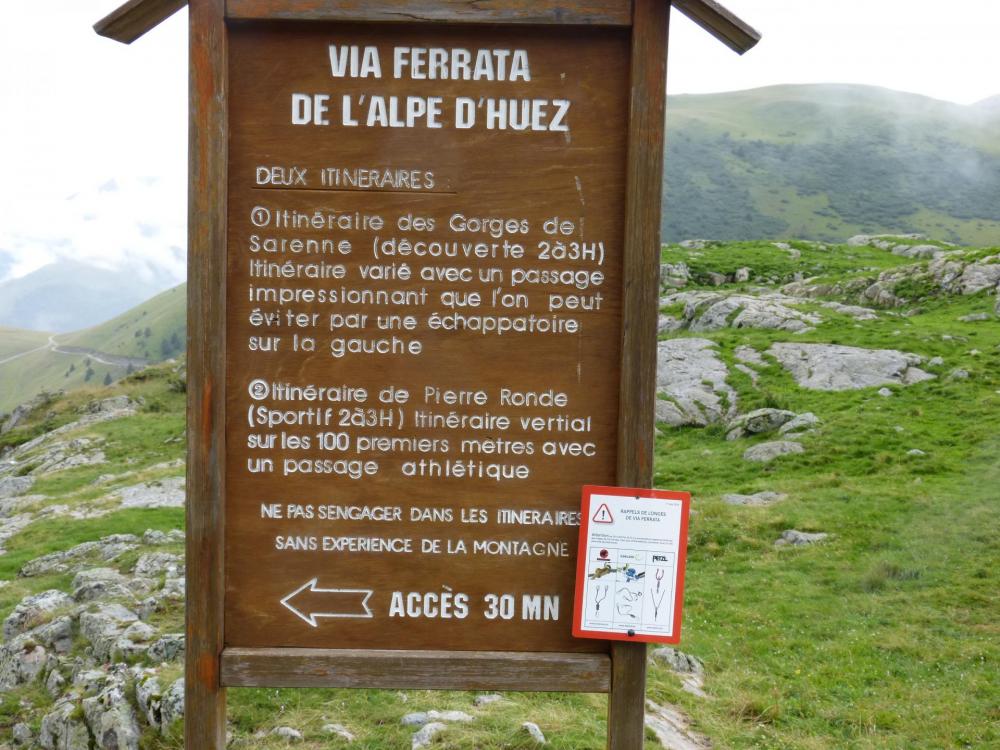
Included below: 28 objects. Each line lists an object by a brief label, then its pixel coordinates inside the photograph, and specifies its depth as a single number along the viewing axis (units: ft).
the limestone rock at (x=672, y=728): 24.23
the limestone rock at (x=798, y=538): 52.21
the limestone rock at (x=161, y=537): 50.77
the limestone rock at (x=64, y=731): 24.20
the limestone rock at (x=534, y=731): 22.18
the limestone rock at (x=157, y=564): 42.32
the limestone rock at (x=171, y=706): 23.22
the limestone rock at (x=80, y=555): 49.85
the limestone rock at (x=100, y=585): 37.86
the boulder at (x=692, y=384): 88.12
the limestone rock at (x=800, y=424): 77.41
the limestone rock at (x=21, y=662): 30.71
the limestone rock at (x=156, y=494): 69.05
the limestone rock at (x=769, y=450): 72.38
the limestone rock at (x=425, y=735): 21.99
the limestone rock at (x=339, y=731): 22.91
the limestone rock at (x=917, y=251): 183.63
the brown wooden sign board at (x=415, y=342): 15.34
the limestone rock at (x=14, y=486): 87.76
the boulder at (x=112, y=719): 23.36
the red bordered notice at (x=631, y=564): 15.33
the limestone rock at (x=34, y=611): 36.35
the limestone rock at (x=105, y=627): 30.35
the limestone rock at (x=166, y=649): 28.66
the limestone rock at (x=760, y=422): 80.33
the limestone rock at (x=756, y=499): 61.21
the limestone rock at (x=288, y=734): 22.82
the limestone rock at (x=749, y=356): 99.35
